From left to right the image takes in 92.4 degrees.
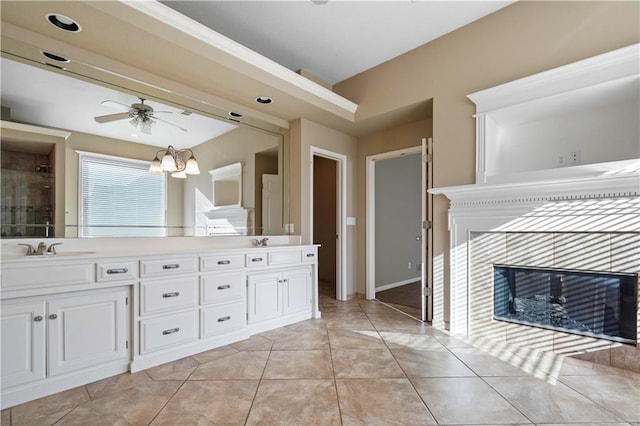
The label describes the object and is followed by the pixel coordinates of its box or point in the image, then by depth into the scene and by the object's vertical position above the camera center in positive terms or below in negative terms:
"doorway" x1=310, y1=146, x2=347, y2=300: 6.17 -0.10
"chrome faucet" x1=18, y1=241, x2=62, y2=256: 2.09 -0.25
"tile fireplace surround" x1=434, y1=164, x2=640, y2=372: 2.24 -0.21
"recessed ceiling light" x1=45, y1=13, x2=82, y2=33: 2.01 +1.30
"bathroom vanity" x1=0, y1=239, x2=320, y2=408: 1.87 -0.72
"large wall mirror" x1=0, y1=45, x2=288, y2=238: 2.13 +0.45
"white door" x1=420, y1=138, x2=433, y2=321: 3.46 -0.23
